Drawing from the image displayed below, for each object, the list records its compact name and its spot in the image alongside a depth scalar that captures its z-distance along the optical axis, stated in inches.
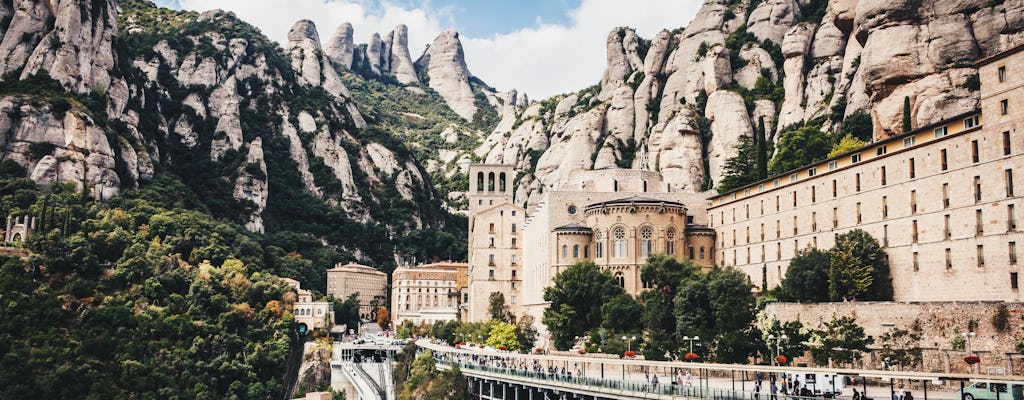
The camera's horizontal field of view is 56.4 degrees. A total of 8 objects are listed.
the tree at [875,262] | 2368.4
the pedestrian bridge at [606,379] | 1576.0
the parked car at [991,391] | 1340.8
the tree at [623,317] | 2871.6
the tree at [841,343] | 2054.6
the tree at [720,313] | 2196.1
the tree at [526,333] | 3326.8
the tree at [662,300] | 2404.0
